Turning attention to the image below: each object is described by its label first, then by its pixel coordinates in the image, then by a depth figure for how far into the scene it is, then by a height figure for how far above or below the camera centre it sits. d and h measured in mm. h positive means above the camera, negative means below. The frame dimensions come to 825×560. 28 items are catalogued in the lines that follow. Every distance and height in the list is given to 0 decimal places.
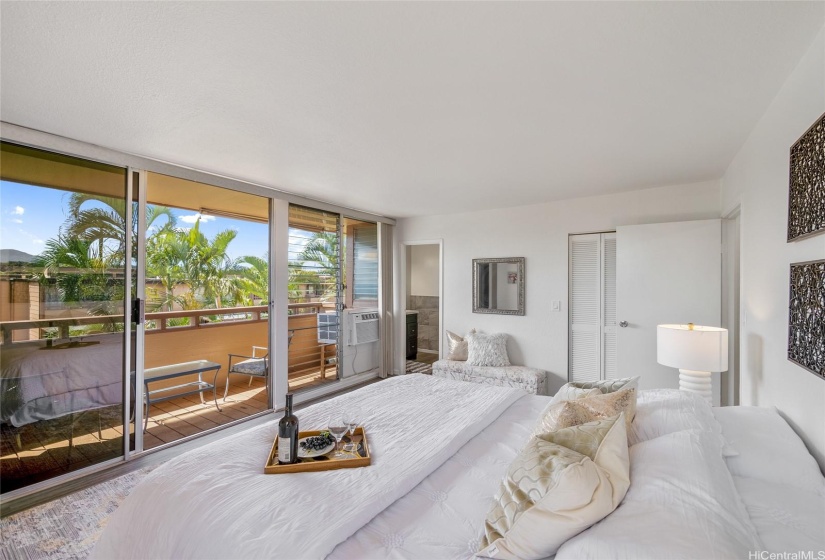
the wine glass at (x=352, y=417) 1993 -815
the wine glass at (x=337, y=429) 1726 -790
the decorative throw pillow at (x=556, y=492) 1039 -633
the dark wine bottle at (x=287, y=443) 1623 -717
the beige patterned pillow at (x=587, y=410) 1576 -568
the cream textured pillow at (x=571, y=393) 1936 -625
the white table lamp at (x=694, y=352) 2465 -489
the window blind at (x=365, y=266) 5484 +221
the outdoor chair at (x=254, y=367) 4320 -1026
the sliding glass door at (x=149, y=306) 2467 -254
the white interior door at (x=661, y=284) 3455 -34
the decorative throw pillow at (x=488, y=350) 4609 -883
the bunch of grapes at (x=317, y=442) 1769 -789
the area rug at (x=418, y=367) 6094 -1473
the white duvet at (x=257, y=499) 1179 -804
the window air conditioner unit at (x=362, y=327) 5141 -668
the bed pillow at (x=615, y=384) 1967 -572
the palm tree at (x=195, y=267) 4355 +168
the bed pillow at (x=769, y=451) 1332 -678
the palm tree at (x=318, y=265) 4484 +198
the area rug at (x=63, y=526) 1928 -1410
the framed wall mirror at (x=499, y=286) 4707 -67
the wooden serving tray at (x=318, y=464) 1570 -803
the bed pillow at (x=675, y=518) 860 -614
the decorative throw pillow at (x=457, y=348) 4883 -904
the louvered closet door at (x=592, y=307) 4148 -295
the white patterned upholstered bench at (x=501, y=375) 4238 -1130
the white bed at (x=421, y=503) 962 -799
